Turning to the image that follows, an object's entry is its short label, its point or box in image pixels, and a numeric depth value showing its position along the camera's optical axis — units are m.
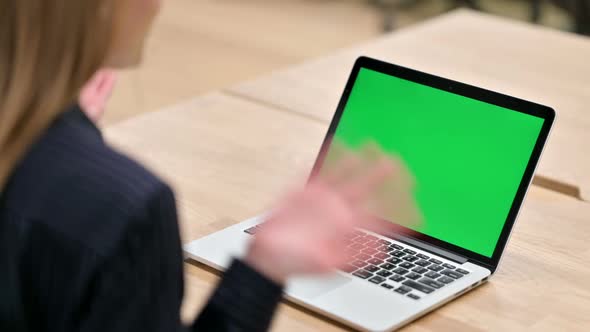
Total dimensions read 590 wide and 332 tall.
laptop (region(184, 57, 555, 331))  2.78
